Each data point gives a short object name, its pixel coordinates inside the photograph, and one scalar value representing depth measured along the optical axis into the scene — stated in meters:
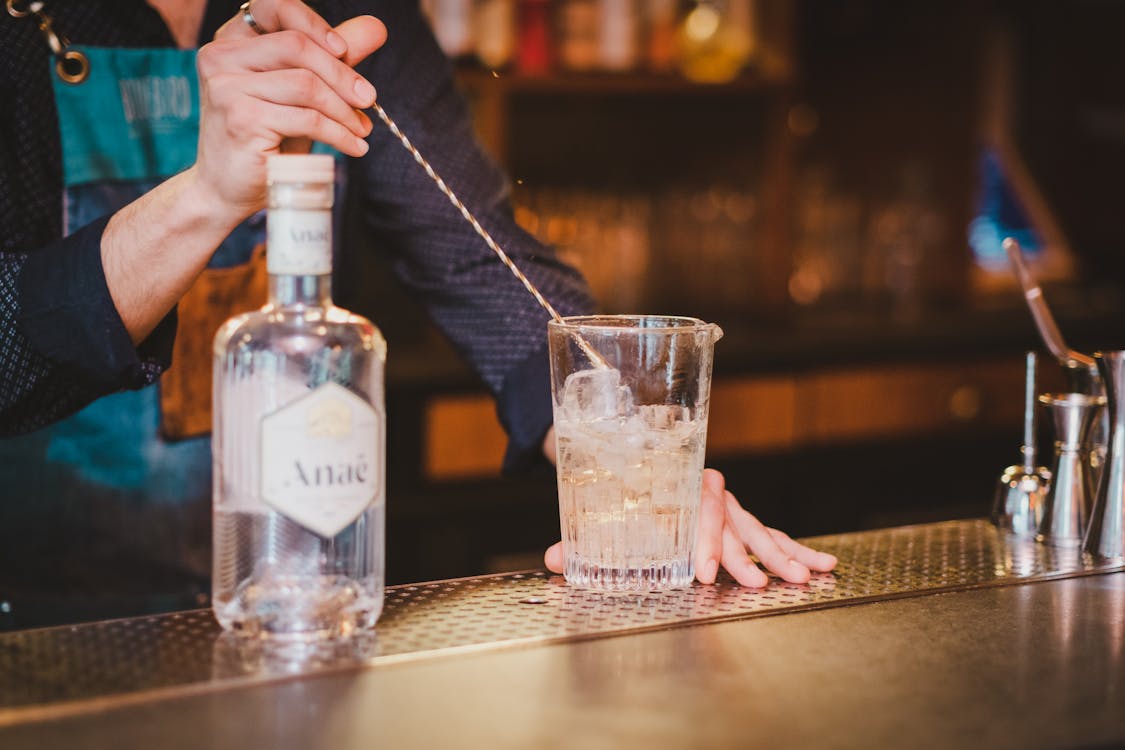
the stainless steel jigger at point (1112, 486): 1.17
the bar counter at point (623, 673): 0.77
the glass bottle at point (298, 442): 0.86
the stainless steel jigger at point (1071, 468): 1.21
